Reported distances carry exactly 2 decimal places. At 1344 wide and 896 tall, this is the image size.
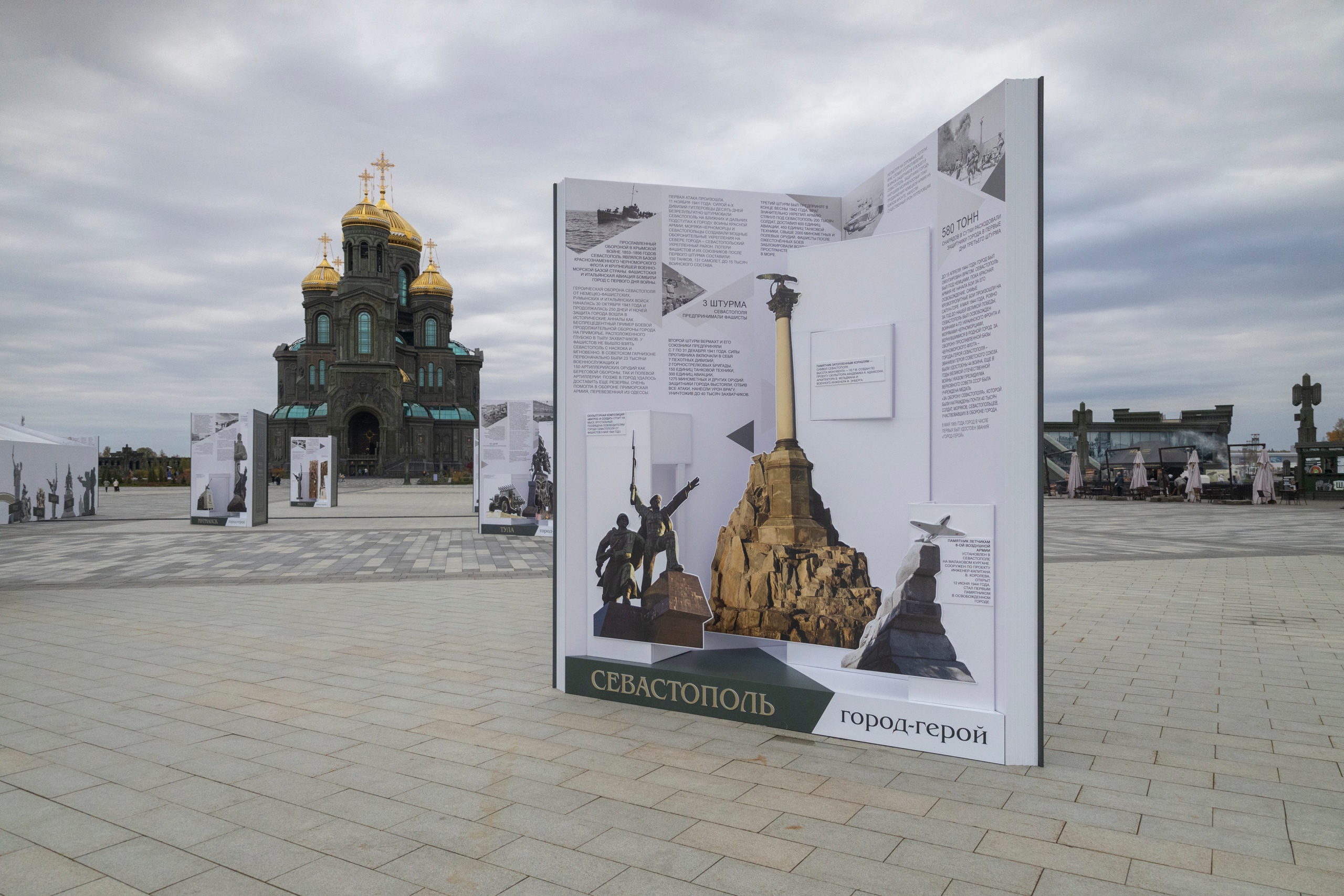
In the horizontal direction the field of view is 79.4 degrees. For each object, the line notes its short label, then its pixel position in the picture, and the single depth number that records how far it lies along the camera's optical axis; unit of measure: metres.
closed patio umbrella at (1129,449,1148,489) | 28.92
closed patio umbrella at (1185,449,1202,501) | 27.73
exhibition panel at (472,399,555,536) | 18.36
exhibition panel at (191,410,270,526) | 19.47
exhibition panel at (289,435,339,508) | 27.38
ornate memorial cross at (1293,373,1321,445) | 31.92
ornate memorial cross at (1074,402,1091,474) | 39.56
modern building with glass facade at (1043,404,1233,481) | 41.69
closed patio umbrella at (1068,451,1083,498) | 33.81
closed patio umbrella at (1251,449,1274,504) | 26.58
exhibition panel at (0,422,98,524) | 20.11
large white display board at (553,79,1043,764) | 3.88
